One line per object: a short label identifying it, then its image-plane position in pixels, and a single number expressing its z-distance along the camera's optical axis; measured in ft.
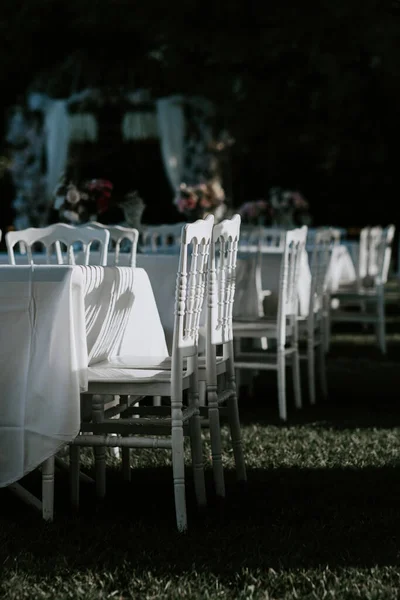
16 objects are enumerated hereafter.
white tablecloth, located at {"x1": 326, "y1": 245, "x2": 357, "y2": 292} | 50.48
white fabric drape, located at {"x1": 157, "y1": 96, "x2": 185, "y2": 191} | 84.22
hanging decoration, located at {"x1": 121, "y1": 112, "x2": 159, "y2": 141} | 85.22
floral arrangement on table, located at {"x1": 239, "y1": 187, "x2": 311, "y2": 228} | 55.17
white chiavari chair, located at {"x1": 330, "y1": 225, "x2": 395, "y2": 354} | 42.09
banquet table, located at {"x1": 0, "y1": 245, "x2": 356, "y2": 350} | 28.19
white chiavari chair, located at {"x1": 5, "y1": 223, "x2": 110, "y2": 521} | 25.91
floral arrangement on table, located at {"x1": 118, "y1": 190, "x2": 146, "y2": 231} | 33.49
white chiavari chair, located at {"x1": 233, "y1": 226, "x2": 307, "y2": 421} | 30.22
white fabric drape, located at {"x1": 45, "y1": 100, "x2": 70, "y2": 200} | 84.55
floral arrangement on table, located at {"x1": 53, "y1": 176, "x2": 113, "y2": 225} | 33.78
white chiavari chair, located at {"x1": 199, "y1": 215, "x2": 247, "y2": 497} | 21.00
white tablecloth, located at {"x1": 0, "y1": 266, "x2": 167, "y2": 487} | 18.65
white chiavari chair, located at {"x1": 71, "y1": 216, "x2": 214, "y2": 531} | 18.92
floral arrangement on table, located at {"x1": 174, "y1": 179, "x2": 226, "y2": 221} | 40.43
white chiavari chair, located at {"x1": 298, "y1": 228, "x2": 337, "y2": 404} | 33.09
